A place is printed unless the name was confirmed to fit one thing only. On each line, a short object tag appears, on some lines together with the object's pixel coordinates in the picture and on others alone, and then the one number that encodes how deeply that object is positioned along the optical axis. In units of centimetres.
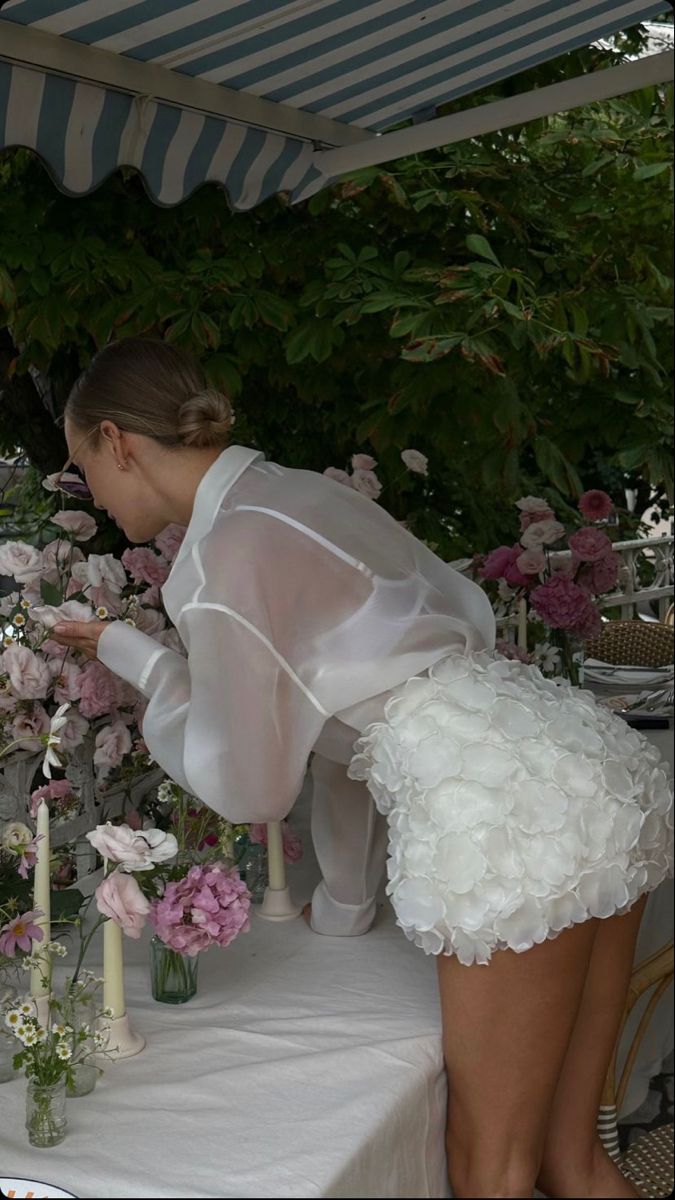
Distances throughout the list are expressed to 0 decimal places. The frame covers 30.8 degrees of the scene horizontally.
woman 136
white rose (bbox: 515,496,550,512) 284
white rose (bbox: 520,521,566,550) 278
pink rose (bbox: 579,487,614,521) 296
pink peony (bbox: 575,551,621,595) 279
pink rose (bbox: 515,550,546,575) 278
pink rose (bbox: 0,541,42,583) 179
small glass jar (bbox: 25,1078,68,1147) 122
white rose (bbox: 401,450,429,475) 260
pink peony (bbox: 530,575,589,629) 276
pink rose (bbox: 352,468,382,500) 237
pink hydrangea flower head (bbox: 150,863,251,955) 147
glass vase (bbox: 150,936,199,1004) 156
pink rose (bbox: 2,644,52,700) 167
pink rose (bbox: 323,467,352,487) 232
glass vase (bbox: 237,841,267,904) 192
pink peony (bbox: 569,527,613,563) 275
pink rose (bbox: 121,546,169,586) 193
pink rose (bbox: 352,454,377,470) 238
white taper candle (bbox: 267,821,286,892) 187
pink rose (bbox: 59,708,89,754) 180
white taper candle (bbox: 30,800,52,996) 144
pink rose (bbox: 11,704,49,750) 174
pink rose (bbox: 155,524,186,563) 197
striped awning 198
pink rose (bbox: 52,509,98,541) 189
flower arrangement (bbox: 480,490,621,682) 276
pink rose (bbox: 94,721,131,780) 185
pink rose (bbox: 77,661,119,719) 177
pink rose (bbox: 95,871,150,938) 137
